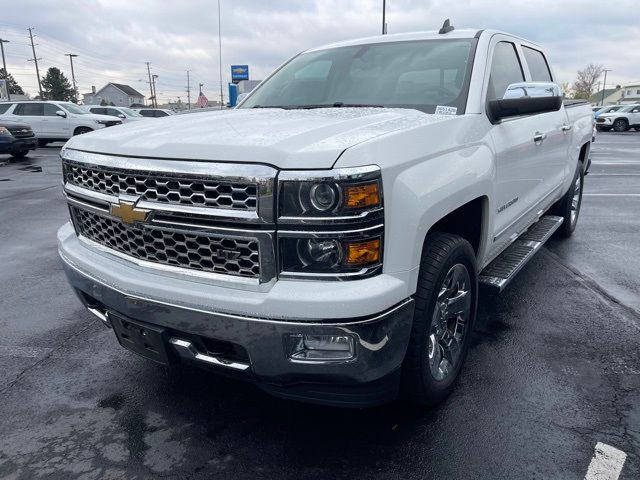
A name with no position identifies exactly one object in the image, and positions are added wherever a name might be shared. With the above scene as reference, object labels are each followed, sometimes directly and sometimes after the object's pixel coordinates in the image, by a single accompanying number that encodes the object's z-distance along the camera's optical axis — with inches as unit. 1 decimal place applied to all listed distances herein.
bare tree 4165.8
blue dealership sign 1350.4
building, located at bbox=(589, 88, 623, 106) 4109.3
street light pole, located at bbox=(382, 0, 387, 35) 751.9
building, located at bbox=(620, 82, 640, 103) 3883.6
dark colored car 612.9
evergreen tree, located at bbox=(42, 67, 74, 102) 3233.3
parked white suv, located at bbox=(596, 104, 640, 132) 1284.4
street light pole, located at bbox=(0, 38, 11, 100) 2408.0
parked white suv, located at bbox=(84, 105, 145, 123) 917.8
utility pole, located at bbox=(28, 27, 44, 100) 2604.3
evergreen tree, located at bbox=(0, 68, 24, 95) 3673.7
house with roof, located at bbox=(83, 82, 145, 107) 4183.1
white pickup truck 77.4
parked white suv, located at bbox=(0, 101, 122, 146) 800.3
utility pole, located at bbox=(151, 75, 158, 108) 3715.6
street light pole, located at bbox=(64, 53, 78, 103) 3137.3
